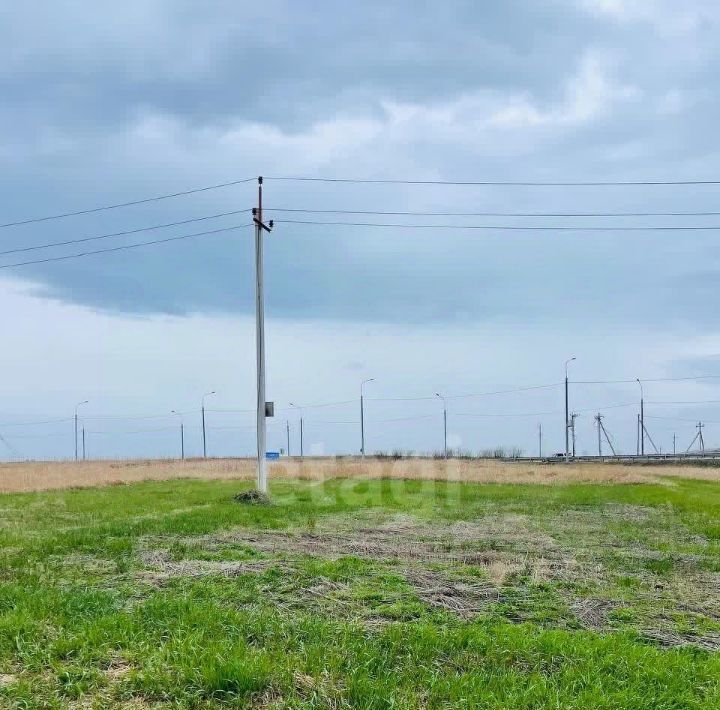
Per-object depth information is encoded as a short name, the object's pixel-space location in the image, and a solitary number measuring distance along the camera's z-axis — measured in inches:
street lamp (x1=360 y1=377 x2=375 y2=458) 2272.4
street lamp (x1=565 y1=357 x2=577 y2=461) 2198.6
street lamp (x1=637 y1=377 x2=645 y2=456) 3243.1
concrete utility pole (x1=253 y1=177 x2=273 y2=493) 787.4
